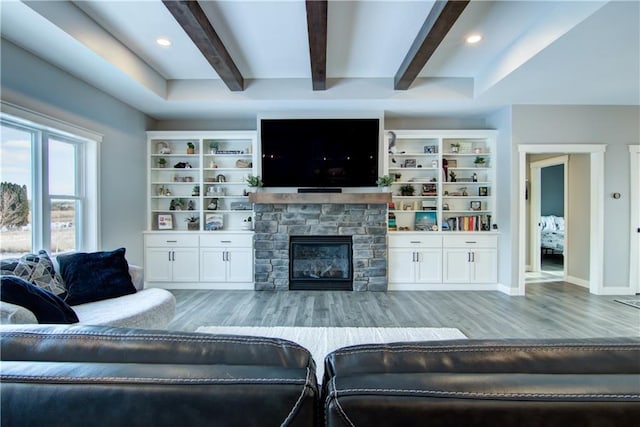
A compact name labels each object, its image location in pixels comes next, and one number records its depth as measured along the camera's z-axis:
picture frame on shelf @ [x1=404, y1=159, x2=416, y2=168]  5.00
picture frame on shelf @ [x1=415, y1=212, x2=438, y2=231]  4.97
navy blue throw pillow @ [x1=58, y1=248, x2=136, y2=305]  2.57
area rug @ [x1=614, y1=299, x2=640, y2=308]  3.92
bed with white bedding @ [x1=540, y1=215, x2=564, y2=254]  7.14
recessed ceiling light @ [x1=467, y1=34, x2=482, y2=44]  3.08
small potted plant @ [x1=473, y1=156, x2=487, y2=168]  4.92
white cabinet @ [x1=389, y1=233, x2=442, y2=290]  4.70
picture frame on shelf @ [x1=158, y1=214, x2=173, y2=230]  4.92
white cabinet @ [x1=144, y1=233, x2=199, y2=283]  4.73
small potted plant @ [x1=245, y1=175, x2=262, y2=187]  4.61
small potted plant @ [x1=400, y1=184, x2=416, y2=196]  4.95
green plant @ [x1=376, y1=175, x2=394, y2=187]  4.54
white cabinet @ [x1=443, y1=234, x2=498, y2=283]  4.69
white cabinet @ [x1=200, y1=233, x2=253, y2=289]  4.72
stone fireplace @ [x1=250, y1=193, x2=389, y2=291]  4.62
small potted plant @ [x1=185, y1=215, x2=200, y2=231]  5.03
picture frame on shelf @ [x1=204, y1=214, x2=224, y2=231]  4.98
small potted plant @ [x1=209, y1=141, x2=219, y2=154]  5.01
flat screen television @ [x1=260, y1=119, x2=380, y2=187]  4.65
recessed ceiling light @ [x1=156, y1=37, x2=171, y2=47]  3.15
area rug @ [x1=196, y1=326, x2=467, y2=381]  2.80
